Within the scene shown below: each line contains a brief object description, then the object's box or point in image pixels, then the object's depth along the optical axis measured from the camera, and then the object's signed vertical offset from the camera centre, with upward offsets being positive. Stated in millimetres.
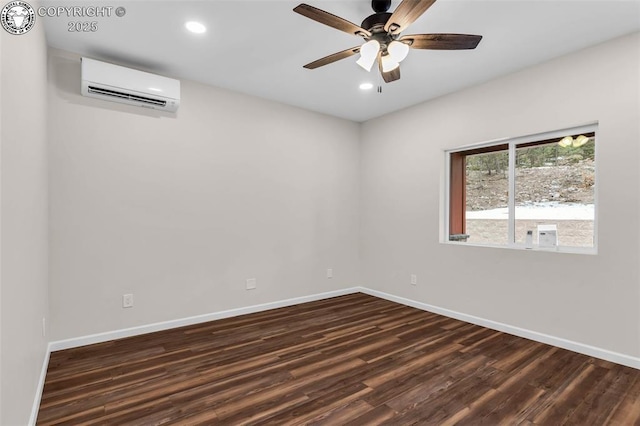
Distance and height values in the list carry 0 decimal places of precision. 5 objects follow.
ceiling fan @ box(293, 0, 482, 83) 2002 +1153
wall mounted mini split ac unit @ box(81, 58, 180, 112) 2885 +1121
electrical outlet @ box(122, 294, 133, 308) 3219 -915
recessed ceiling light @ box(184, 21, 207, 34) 2545 +1427
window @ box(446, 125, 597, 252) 3062 +179
